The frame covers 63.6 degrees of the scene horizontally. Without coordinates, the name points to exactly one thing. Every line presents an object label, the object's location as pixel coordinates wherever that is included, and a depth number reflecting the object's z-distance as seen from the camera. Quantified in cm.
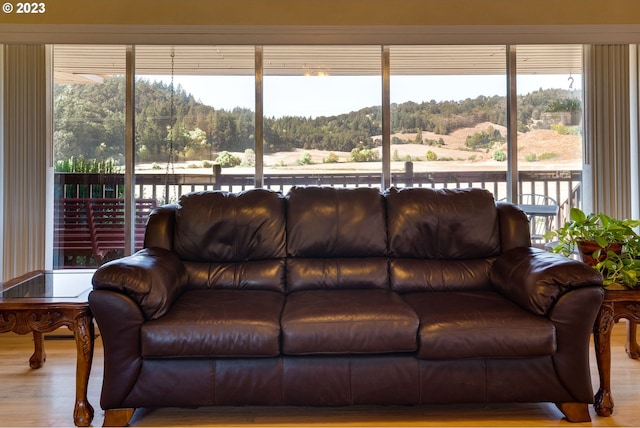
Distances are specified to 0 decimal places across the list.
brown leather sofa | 232
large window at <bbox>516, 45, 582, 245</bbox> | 396
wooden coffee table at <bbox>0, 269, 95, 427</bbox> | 238
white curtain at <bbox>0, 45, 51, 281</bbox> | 377
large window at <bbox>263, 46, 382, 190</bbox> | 394
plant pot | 275
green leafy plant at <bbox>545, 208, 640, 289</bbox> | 263
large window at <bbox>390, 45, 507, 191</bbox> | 396
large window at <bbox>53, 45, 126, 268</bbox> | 389
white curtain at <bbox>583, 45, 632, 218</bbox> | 386
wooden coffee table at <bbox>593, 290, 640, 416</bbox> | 246
